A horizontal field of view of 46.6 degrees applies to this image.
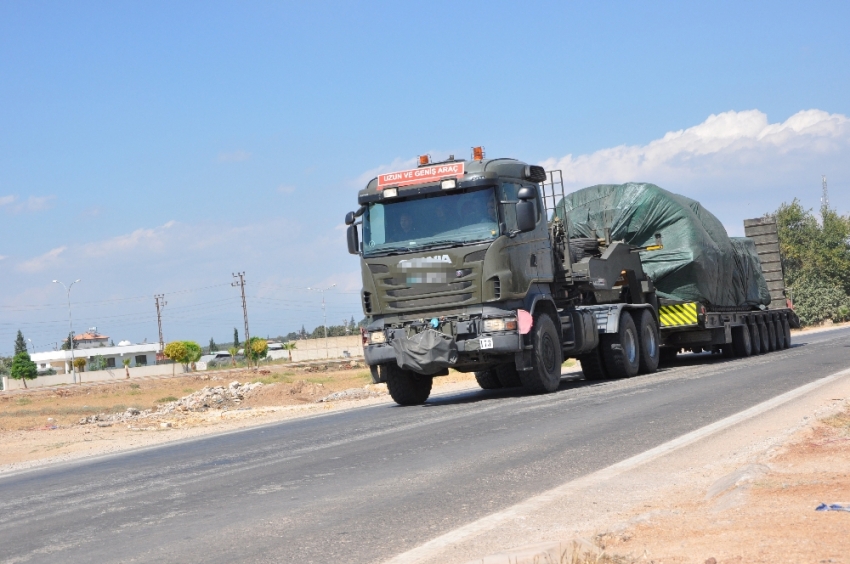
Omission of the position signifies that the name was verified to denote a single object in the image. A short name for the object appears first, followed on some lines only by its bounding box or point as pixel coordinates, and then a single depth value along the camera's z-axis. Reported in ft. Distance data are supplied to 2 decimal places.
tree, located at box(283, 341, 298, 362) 400.02
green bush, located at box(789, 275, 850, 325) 209.67
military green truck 49.80
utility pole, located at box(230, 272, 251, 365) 298.97
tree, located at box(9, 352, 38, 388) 298.31
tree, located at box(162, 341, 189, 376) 309.42
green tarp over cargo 69.15
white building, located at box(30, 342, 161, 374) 434.71
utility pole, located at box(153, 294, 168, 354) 373.61
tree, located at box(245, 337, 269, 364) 322.88
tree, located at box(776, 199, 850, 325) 212.43
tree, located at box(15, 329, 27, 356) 471.21
